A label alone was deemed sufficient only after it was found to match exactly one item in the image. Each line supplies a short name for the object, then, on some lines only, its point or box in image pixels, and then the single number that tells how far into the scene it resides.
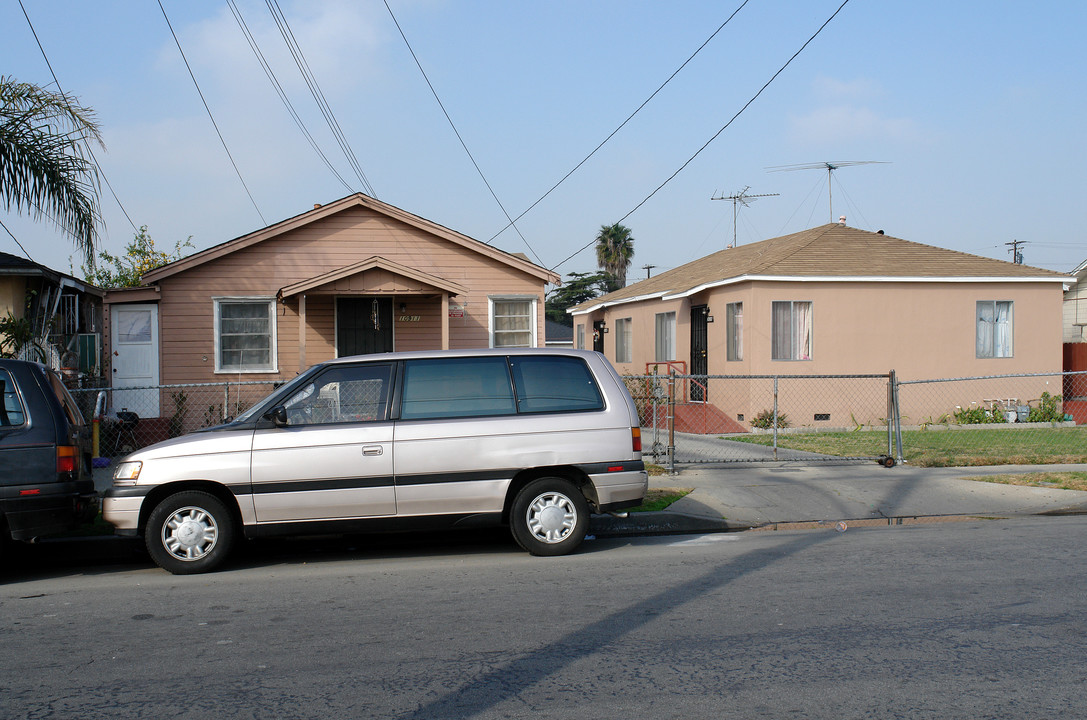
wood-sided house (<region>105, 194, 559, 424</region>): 15.25
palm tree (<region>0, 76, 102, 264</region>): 10.29
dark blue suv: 6.76
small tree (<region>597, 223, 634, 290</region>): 58.91
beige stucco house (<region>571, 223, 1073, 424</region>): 18.83
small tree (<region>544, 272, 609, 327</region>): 64.69
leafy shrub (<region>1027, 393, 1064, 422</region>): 19.16
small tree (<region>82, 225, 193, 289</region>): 35.19
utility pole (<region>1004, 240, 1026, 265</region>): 60.43
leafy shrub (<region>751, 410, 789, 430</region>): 18.16
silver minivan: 7.14
